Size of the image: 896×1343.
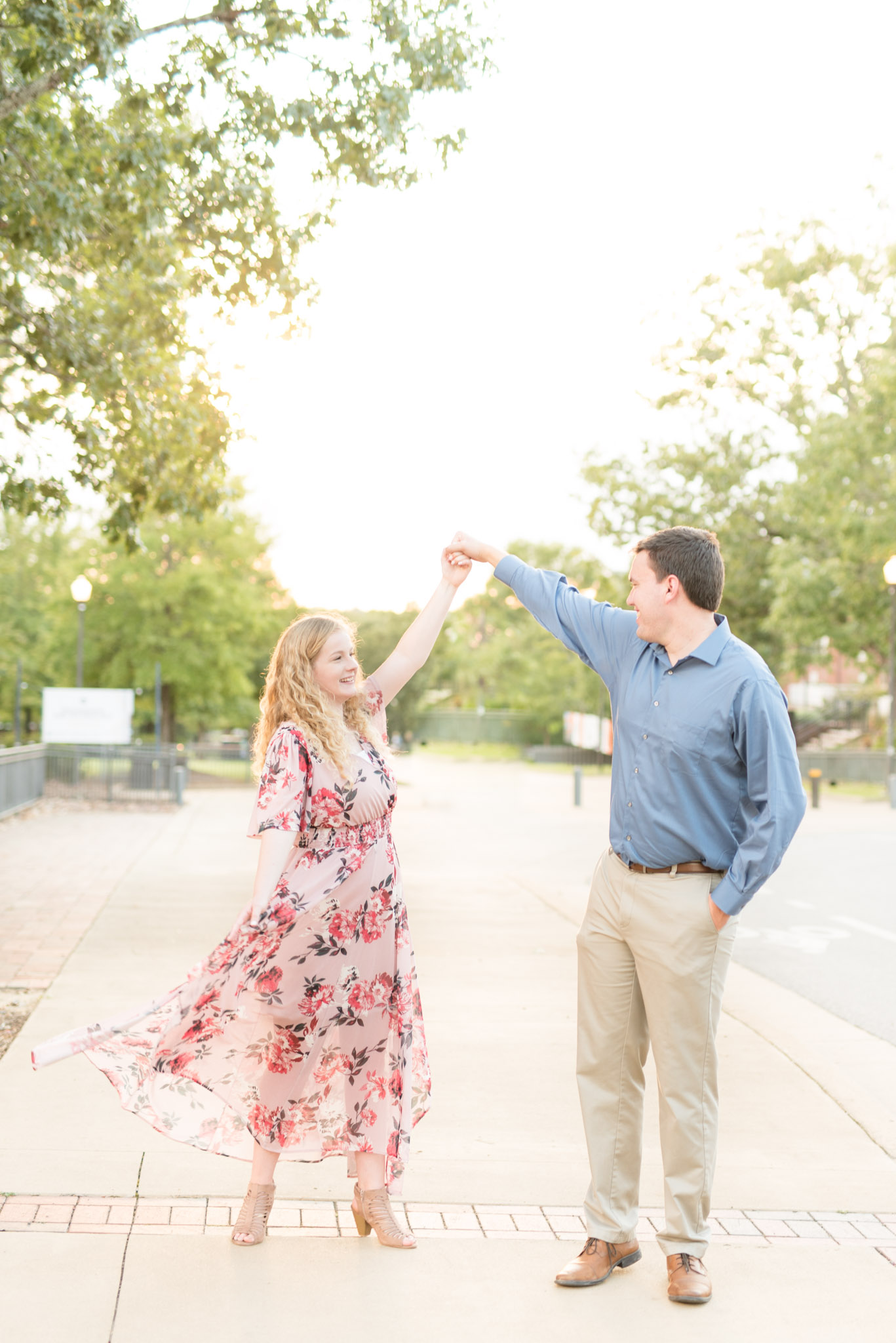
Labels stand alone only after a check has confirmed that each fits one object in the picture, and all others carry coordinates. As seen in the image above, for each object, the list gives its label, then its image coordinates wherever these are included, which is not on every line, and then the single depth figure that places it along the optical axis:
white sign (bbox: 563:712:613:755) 36.09
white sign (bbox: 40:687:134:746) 23.62
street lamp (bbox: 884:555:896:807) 24.80
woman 3.71
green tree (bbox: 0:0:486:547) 8.52
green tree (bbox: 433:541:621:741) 53.31
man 3.47
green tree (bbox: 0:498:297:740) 32.12
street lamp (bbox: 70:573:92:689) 23.19
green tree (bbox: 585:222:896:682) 29.66
